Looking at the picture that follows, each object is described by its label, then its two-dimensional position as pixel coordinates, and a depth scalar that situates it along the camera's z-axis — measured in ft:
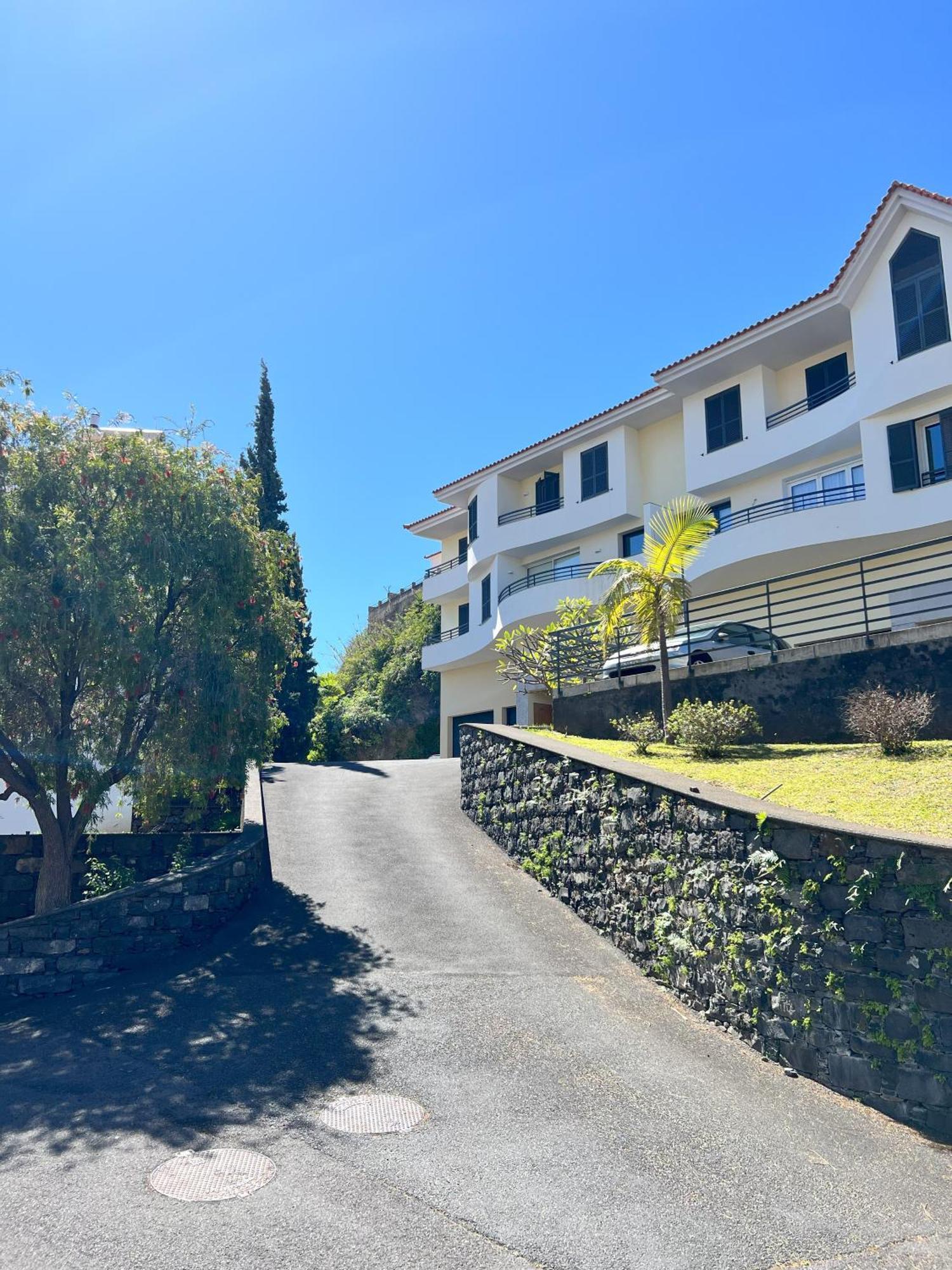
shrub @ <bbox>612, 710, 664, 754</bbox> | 45.76
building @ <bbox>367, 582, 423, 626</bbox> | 151.33
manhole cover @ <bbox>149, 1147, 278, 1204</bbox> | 17.65
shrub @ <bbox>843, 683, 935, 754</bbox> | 35.91
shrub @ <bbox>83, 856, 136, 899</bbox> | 39.75
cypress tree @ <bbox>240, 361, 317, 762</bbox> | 98.94
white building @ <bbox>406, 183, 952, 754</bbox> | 60.23
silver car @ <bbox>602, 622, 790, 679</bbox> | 53.67
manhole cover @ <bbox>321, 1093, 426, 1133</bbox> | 20.81
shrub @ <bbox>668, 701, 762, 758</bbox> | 41.60
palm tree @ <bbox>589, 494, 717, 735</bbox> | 47.70
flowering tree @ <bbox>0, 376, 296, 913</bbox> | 33.94
